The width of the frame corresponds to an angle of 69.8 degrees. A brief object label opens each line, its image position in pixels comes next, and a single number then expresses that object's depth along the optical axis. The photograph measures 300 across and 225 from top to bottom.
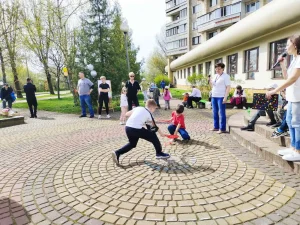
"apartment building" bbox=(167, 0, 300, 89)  10.21
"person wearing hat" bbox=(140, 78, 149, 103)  12.07
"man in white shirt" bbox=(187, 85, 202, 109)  12.31
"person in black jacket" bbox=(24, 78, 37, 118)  10.48
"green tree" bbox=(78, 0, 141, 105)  12.28
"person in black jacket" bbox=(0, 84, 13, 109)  12.56
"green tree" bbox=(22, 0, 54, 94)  18.24
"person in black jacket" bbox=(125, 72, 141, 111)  8.91
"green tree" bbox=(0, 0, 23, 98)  19.31
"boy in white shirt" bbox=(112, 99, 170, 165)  3.83
